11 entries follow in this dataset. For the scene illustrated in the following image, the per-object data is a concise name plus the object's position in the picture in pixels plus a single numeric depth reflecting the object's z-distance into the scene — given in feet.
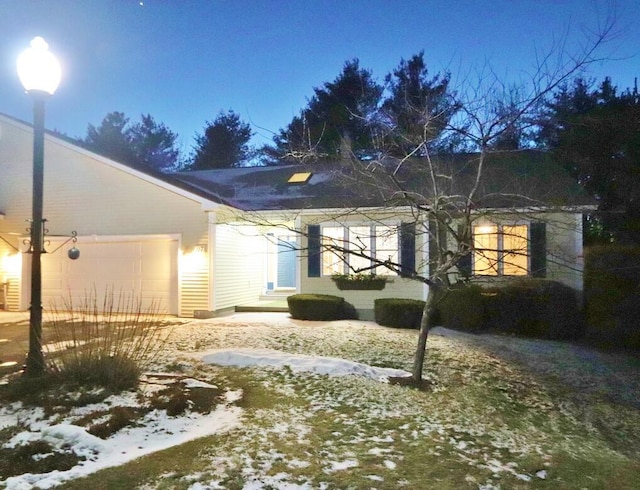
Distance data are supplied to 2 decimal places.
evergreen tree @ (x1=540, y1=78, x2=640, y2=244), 39.96
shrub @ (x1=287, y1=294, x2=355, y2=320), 39.24
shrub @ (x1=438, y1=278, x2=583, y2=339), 35.91
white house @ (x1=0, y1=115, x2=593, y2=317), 39.42
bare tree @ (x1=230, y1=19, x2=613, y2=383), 21.77
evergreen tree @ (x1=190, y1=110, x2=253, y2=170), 109.60
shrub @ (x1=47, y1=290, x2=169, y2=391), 18.13
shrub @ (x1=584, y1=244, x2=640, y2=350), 34.35
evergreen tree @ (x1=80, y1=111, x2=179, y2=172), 116.37
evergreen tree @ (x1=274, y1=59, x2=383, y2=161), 56.34
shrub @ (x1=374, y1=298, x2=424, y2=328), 37.01
